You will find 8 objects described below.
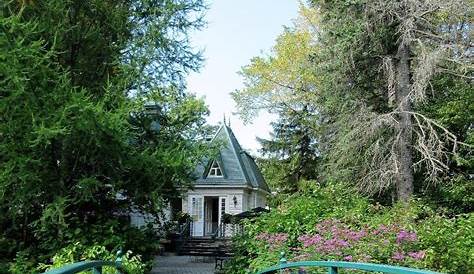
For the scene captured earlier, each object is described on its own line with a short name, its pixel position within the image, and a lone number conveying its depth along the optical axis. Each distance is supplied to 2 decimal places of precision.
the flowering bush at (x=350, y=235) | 7.11
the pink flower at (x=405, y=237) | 7.10
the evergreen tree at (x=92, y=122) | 7.73
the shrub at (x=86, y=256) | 7.75
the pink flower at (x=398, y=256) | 6.86
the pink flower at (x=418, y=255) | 6.69
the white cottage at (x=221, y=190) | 25.20
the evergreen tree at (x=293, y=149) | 24.41
